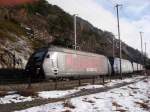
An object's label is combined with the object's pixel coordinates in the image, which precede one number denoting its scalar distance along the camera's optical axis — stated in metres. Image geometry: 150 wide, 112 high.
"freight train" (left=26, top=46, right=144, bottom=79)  12.01
